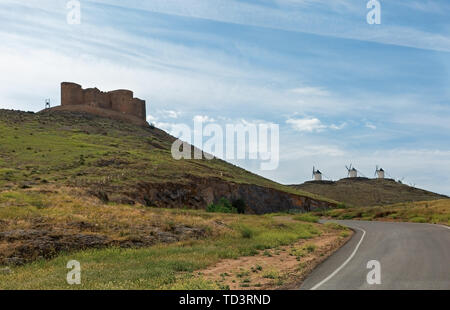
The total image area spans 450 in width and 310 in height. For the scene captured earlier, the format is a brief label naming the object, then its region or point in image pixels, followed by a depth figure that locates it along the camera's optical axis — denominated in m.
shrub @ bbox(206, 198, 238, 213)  51.94
